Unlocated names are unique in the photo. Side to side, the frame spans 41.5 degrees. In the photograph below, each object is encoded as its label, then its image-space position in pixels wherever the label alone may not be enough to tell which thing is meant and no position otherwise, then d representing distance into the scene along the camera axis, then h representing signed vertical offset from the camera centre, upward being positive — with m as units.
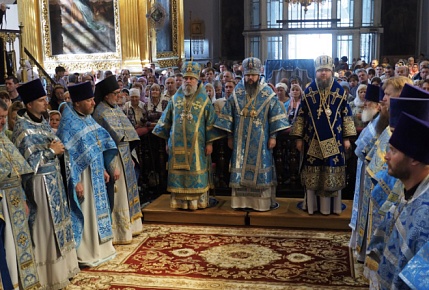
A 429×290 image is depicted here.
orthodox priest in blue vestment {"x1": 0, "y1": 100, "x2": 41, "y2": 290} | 4.36 -1.35
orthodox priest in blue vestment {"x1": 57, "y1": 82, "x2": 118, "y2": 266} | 5.55 -1.25
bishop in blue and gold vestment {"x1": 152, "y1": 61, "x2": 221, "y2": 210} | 7.18 -1.18
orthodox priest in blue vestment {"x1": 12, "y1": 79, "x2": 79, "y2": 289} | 4.85 -1.19
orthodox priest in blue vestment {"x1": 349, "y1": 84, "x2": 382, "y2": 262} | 5.07 -0.91
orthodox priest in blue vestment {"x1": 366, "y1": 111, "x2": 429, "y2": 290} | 2.68 -0.78
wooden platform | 6.94 -2.14
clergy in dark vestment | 6.77 -1.08
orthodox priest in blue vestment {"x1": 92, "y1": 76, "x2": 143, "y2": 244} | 6.23 -1.22
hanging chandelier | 21.88 +1.58
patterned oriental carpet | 5.34 -2.23
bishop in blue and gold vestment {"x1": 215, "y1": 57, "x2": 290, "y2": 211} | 7.06 -1.07
